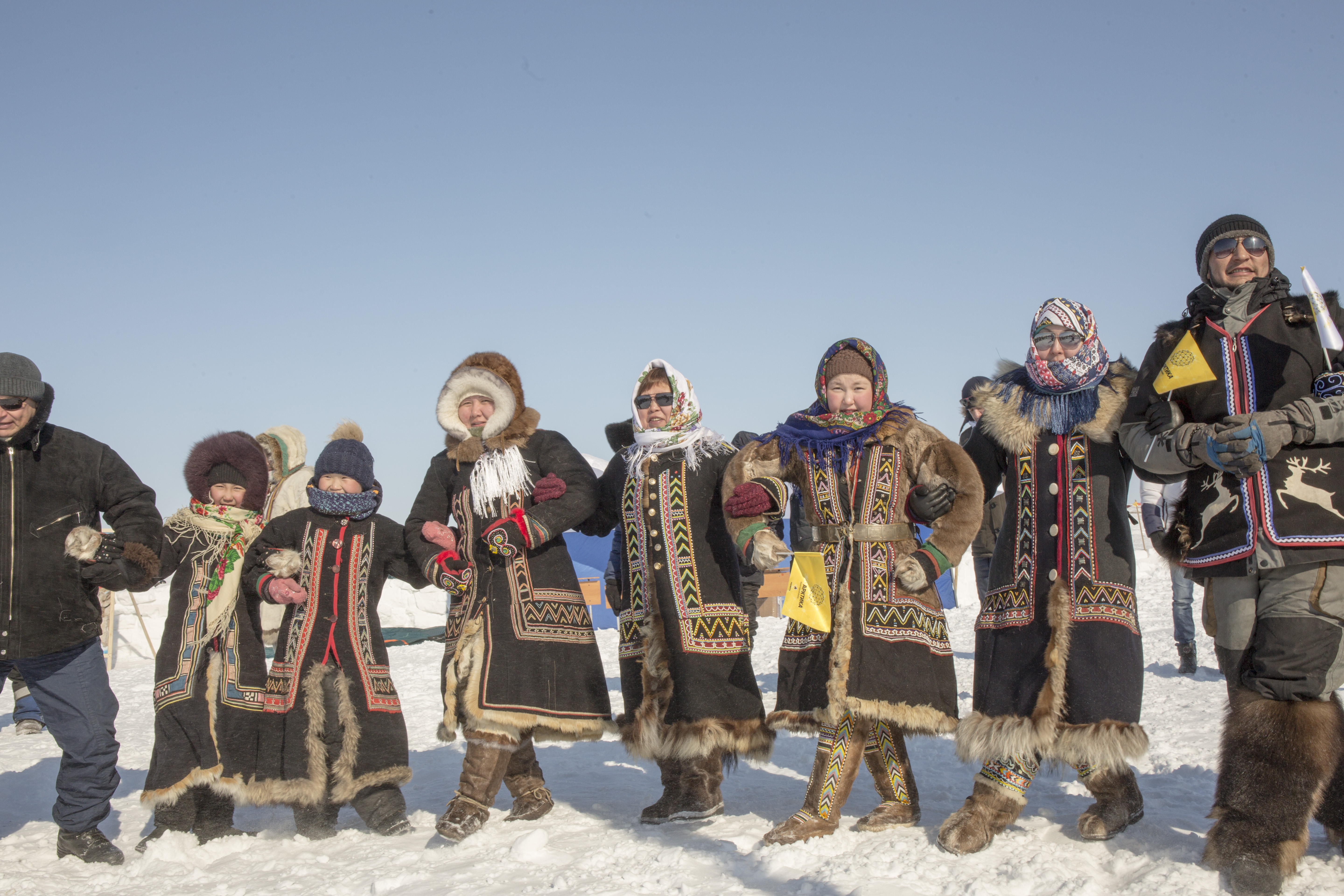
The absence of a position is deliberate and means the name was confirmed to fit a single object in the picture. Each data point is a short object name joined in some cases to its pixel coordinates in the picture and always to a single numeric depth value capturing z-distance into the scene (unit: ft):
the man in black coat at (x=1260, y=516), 10.27
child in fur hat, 14.56
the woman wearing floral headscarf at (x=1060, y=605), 11.75
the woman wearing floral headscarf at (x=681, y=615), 14.02
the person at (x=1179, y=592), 24.95
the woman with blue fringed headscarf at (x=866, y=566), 12.54
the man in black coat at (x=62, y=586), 14.01
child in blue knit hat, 14.47
